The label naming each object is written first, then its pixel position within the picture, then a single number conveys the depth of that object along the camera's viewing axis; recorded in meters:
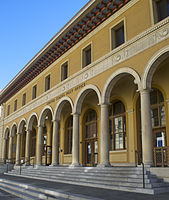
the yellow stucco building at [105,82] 12.02
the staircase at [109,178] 8.92
